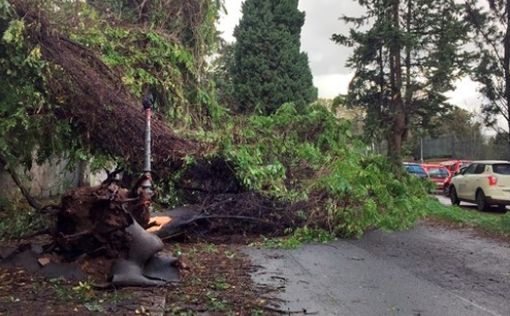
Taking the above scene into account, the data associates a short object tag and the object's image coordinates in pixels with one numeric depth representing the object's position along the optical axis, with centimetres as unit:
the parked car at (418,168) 2409
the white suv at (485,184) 1662
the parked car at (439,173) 2628
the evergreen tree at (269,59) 2477
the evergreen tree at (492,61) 1400
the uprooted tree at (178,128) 647
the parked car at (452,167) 2517
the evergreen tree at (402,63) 2031
